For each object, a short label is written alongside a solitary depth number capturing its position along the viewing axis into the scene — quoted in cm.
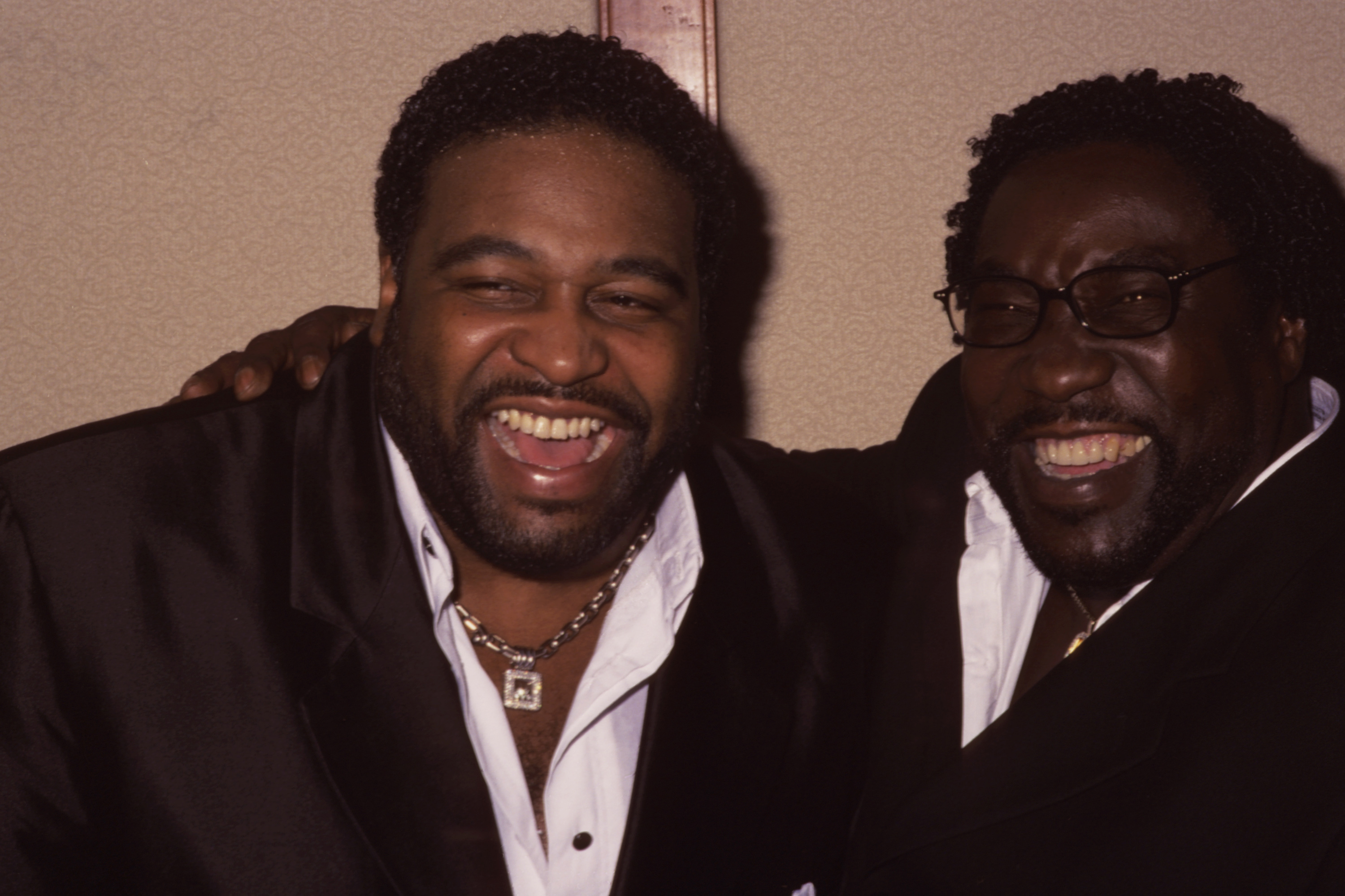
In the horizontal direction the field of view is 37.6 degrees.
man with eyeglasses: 87
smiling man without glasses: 89
